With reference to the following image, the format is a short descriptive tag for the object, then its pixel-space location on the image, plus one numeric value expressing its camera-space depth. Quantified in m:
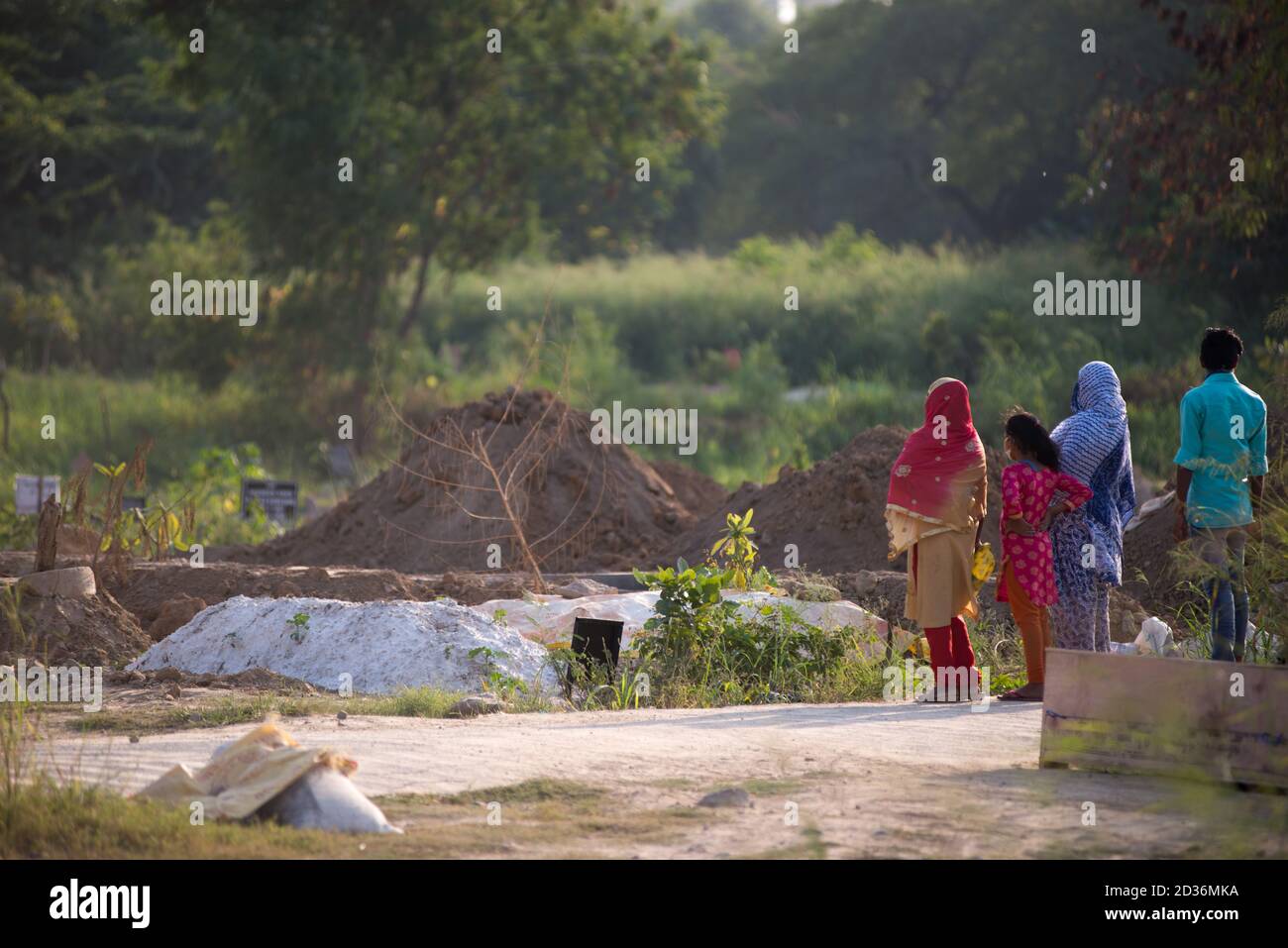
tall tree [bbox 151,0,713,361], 23.81
